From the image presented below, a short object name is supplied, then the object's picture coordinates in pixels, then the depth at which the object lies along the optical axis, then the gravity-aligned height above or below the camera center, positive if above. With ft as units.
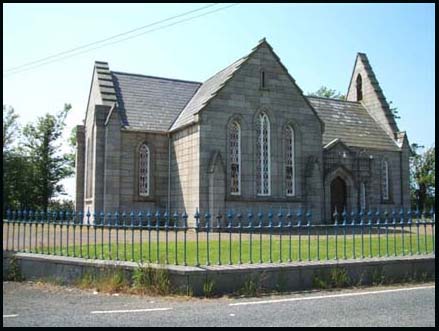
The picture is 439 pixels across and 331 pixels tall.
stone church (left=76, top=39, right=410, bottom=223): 86.53 +8.75
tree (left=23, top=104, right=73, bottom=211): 148.97 +11.94
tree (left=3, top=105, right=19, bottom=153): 158.51 +23.53
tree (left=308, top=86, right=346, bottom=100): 226.17 +46.56
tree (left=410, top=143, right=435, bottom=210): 197.57 +6.94
